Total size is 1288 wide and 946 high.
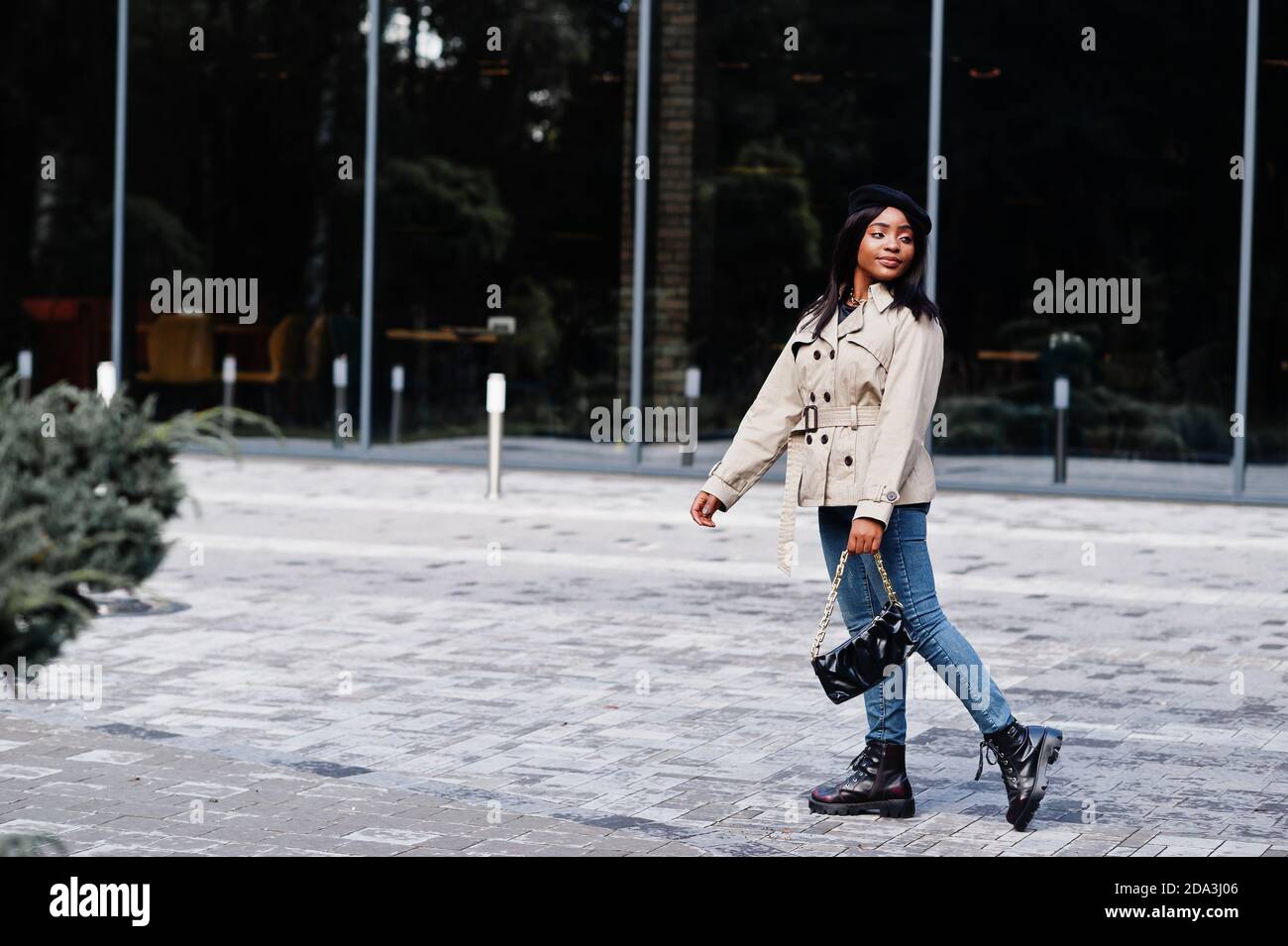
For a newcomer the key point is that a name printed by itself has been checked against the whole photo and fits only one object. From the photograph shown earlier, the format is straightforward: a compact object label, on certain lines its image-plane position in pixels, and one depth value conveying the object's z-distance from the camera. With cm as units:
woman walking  581
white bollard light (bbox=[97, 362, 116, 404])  1176
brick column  1728
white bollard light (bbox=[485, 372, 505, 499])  1489
